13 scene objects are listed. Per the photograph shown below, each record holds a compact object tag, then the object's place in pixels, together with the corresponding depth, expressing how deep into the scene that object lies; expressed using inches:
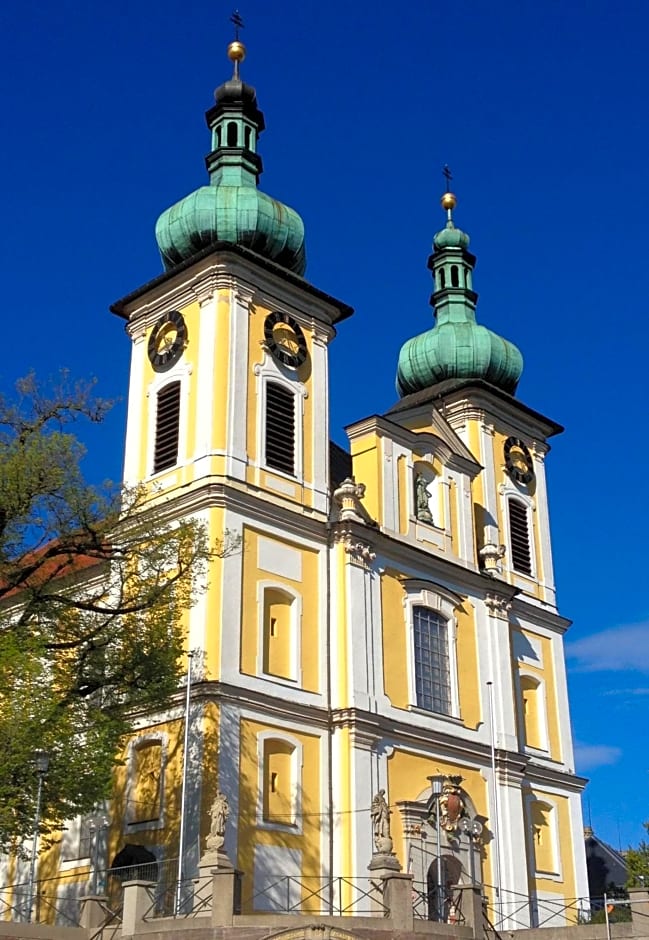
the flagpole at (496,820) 1175.0
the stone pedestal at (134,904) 817.5
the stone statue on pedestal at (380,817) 996.0
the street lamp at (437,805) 1117.7
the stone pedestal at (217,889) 800.3
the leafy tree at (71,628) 831.1
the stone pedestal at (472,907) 919.7
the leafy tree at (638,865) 1485.0
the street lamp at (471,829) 1157.7
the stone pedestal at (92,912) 840.3
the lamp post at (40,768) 805.2
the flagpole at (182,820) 927.7
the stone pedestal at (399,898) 851.4
